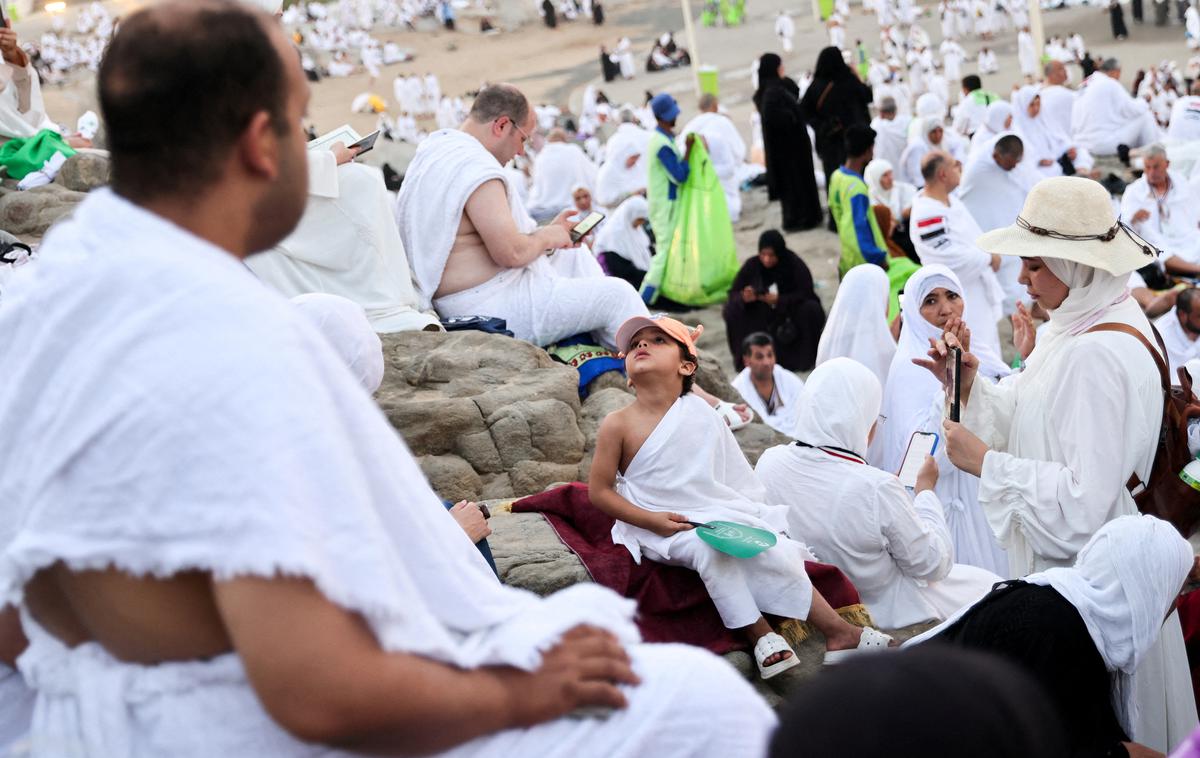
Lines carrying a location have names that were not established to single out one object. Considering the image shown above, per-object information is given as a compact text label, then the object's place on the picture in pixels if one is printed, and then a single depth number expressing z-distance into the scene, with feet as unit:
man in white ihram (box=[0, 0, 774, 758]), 4.00
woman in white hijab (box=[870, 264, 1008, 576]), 17.56
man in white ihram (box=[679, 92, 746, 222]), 44.91
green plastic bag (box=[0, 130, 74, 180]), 25.98
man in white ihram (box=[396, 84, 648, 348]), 17.65
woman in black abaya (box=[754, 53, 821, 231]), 42.14
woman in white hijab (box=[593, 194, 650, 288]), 38.37
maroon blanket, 10.82
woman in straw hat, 11.19
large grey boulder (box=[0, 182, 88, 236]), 23.03
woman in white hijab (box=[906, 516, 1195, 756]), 9.33
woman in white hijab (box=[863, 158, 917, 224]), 34.91
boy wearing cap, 10.74
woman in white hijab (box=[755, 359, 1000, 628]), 12.33
